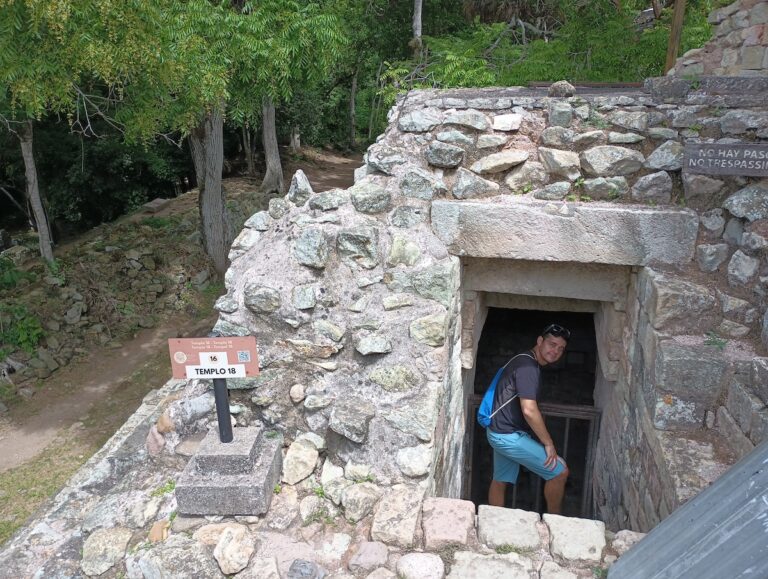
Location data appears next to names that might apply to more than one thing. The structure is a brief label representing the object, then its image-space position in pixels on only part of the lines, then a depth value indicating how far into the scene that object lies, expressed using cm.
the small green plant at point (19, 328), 736
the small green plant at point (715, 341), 316
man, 384
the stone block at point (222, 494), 253
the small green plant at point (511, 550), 236
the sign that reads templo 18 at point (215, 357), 255
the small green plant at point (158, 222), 1059
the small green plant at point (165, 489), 273
